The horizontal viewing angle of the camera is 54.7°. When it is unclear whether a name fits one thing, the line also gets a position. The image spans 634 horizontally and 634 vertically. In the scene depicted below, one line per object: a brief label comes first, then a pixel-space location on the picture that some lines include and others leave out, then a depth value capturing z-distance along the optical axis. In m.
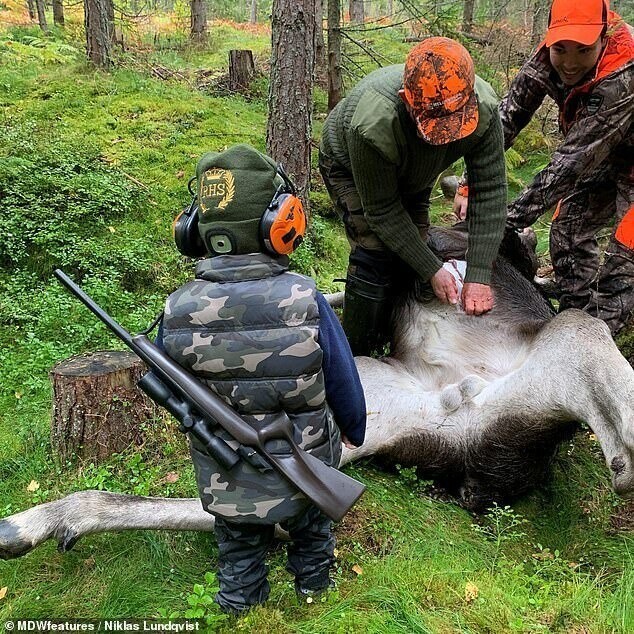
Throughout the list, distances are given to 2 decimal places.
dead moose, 2.80
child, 2.01
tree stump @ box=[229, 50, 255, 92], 11.38
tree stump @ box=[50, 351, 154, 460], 3.37
